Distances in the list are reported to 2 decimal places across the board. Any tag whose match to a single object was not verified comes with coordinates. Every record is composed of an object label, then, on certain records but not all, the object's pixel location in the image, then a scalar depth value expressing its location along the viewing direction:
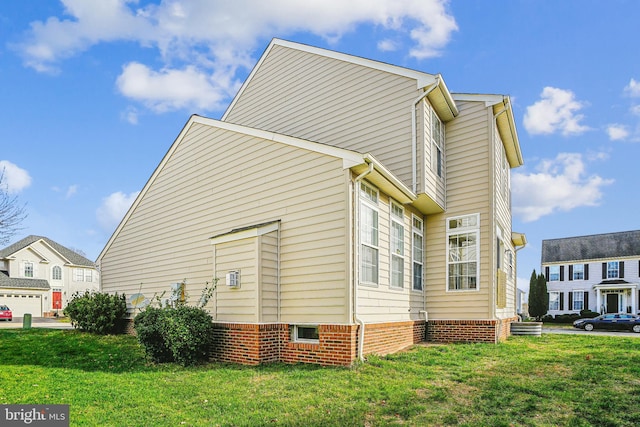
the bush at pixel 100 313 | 14.98
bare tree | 15.90
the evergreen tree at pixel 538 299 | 34.72
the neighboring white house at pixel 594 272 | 36.56
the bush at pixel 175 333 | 9.32
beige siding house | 9.16
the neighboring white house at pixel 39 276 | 37.66
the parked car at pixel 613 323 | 23.12
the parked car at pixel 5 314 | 31.86
